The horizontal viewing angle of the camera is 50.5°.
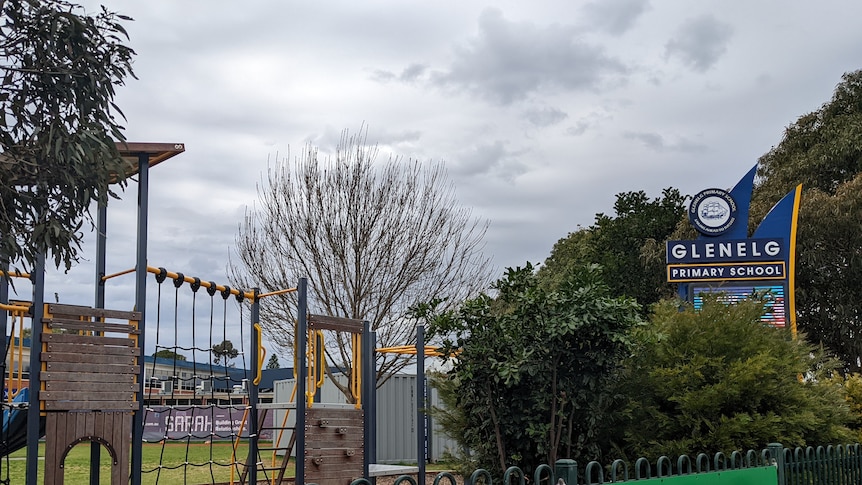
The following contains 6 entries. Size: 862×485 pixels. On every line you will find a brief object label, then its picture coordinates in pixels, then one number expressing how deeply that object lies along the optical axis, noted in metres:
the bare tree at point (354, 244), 19.31
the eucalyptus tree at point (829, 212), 26.81
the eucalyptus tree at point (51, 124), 4.75
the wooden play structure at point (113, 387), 8.17
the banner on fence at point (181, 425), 31.81
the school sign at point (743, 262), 19.19
